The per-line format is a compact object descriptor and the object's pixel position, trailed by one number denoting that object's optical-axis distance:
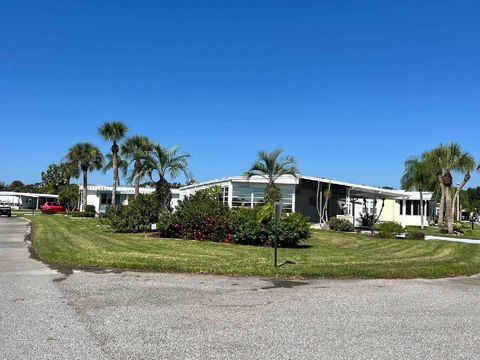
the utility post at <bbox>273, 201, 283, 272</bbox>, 11.10
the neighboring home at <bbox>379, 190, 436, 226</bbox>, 43.22
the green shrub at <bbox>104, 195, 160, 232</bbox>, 22.64
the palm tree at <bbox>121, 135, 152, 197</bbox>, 25.16
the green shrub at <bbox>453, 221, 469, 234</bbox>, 32.56
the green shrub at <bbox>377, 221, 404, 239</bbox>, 24.12
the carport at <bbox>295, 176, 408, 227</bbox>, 29.69
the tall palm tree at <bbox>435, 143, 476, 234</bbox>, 30.69
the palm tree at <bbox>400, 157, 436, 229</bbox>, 36.72
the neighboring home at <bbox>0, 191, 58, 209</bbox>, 80.44
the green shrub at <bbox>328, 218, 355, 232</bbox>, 27.70
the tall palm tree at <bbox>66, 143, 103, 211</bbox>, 53.72
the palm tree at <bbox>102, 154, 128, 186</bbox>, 47.58
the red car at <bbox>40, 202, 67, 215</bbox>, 54.70
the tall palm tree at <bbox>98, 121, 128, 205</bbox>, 42.72
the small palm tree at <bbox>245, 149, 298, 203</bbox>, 28.33
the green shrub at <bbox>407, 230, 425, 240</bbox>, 23.47
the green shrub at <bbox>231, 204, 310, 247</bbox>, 16.77
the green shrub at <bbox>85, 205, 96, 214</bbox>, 46.97
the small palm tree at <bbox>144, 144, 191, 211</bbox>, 24.05
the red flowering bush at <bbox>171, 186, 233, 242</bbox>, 18.62
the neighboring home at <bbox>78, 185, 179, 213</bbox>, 57.91
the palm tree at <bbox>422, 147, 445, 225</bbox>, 32.51
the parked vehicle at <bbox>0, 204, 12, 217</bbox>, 44.56
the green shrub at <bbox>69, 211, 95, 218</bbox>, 45.74
